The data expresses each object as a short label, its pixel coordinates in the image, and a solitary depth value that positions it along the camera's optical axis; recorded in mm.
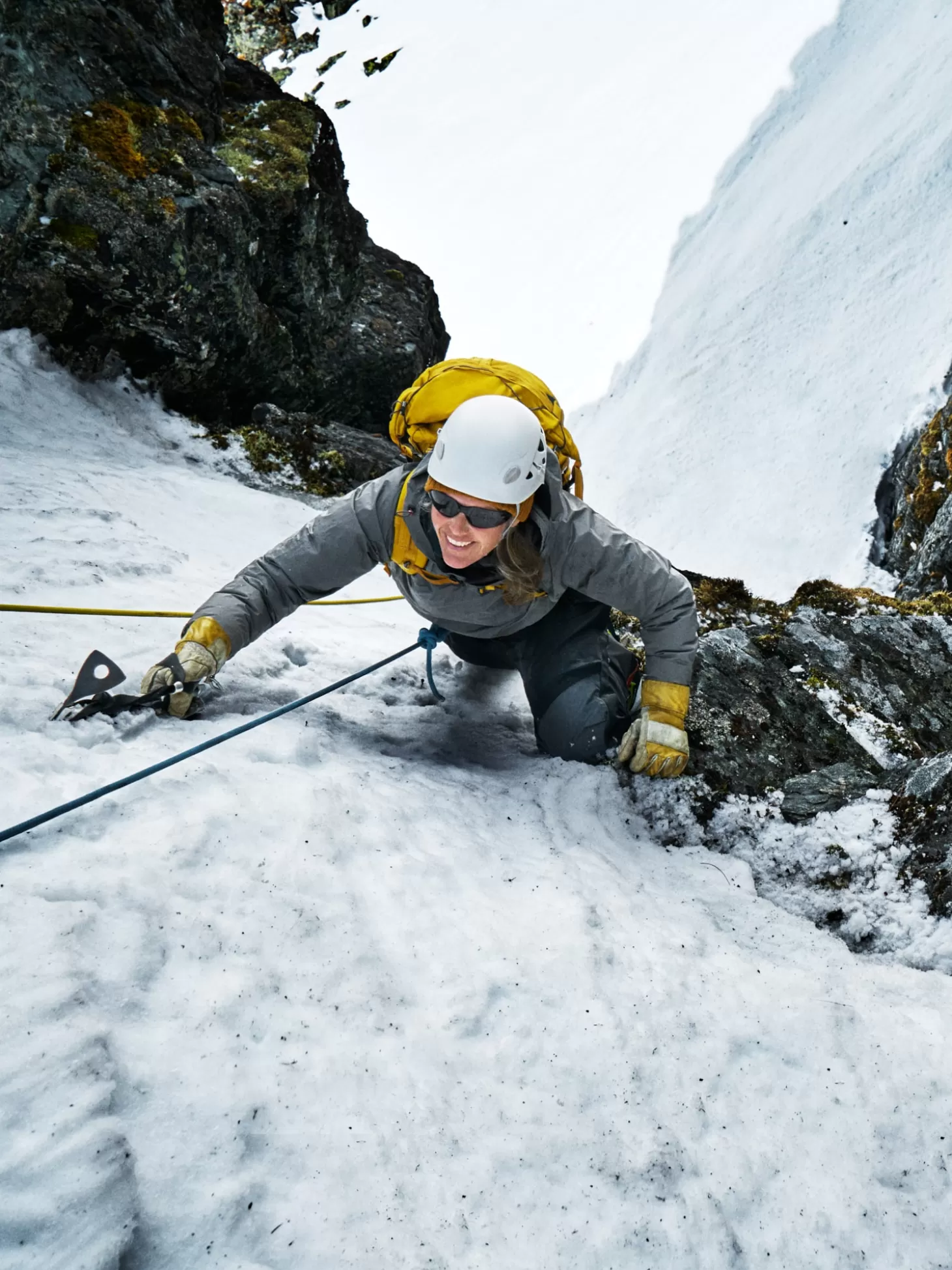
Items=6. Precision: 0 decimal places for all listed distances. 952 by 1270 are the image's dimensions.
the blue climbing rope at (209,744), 2143
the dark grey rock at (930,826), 2668
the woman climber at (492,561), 2910
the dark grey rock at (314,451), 9141
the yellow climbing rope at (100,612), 3514
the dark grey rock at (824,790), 3246
